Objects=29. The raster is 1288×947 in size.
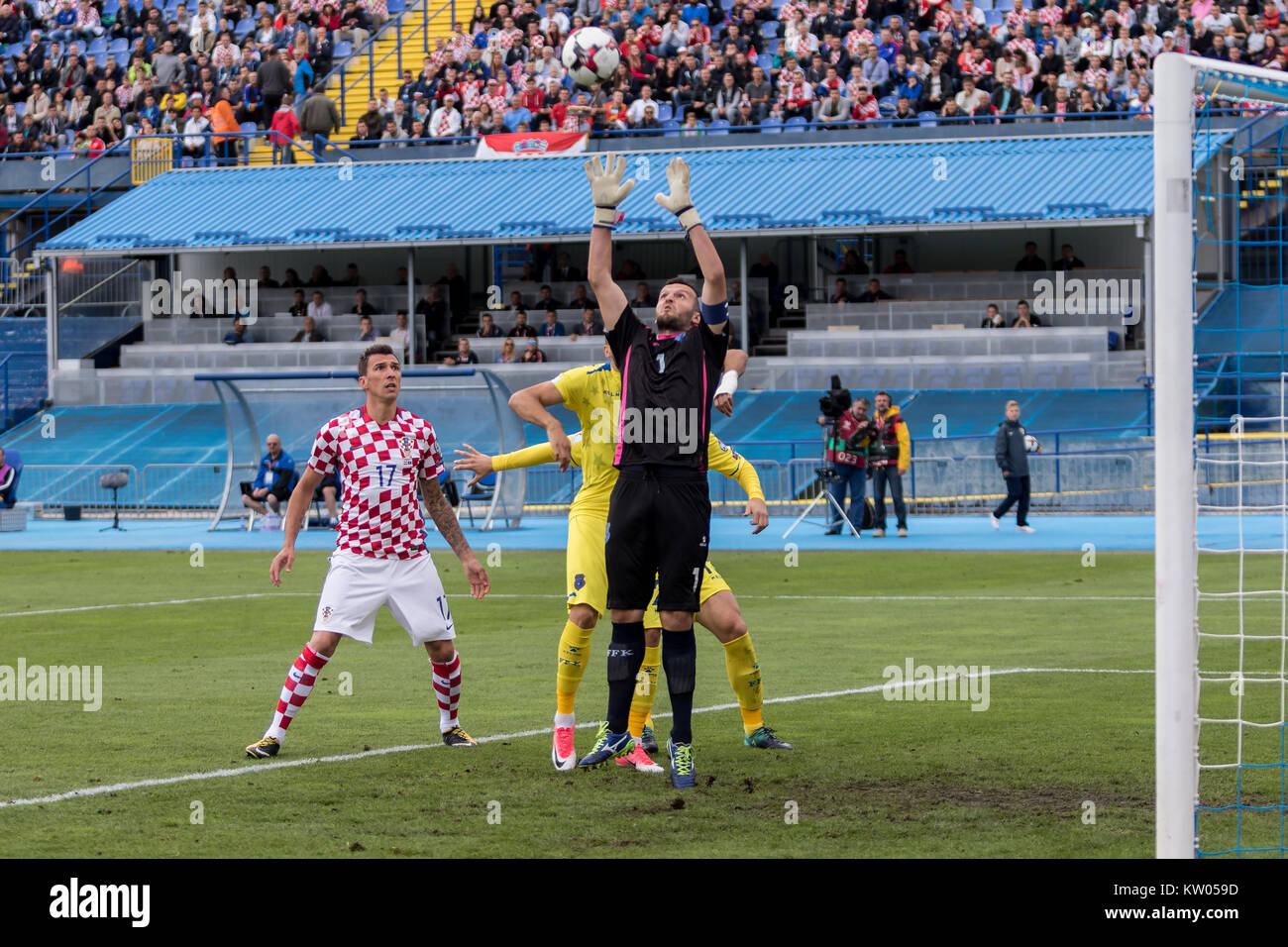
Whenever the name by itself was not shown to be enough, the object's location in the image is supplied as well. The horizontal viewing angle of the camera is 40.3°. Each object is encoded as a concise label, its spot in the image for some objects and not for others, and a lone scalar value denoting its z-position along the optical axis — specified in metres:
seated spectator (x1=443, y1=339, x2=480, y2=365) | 35.31
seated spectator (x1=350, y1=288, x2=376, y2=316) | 38.67
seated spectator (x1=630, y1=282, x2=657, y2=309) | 36.03
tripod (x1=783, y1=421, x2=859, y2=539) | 26.00
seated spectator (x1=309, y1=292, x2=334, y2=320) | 38.94
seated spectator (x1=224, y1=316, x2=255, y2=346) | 38.62
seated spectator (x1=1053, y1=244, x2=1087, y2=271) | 35.50
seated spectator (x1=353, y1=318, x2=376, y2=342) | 37.44
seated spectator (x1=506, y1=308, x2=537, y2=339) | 36.47
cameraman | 25.55
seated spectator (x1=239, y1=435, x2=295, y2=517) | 28.20
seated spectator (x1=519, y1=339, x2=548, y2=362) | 35.06
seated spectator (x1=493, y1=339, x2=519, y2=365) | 35.56
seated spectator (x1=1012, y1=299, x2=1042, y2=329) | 33.75
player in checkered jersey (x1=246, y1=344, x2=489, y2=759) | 8.91
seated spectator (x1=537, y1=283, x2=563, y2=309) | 37.81
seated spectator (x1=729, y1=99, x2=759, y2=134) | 39.16
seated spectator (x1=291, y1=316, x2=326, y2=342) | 38.12
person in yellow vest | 25.89
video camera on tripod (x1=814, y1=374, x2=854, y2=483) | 26.22
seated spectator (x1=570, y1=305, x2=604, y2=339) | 35.91
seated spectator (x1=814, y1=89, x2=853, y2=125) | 38.50
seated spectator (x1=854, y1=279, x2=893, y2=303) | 36.22
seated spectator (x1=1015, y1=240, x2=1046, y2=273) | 35.66
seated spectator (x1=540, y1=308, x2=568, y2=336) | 36.41
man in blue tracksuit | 25.64
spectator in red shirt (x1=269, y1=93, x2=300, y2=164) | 42.41
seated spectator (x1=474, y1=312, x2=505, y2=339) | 37.06
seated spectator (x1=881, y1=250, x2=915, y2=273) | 37.22
